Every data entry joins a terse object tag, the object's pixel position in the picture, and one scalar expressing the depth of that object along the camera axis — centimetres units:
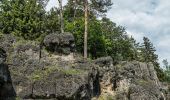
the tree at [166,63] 5909
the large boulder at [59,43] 1663
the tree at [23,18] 2192
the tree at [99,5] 2625
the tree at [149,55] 3492
